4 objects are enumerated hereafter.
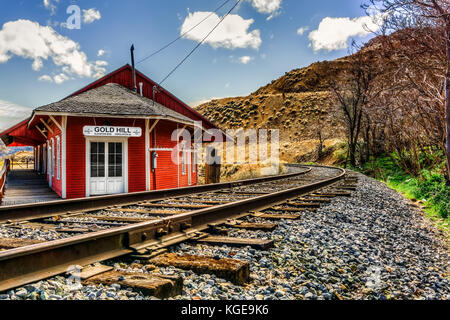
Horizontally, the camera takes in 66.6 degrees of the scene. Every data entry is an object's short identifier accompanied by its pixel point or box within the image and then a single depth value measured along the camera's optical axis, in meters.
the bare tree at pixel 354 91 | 30.03
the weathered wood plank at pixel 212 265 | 2.97
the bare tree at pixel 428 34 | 8.55
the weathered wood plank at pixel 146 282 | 2.58
